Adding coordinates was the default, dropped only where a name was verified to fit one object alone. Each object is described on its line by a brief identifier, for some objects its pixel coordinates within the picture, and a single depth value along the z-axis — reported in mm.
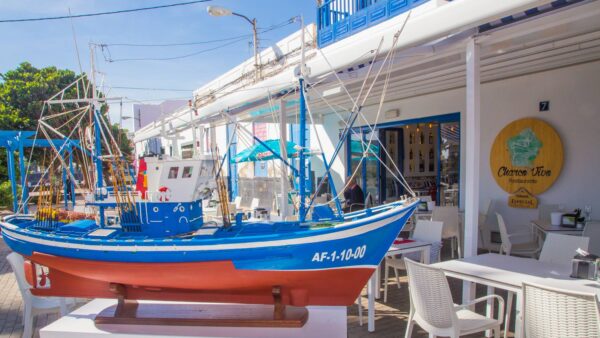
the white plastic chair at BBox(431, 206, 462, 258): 6820
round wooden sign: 7012
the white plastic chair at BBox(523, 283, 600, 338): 2385
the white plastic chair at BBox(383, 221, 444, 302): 5156
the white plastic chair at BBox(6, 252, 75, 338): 4000
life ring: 4578
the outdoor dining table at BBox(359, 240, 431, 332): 4219
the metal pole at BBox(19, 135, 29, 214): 11031
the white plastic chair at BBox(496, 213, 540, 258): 5441
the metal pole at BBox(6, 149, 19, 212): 11305
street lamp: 15748
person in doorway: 8742
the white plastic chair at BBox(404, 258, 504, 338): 3088
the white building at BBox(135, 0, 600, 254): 4295
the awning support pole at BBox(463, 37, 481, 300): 4340
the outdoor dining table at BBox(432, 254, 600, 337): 3143
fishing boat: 3297
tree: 18234
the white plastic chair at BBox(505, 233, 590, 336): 4023
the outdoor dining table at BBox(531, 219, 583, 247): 5383
